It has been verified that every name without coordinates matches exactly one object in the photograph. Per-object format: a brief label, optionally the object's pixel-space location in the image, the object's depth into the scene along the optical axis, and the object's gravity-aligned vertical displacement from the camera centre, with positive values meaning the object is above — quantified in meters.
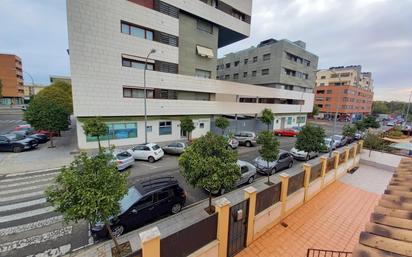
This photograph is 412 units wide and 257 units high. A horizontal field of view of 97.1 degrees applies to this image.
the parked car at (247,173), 10.98 -4.05
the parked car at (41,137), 19.02 -4.17
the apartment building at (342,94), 59.31 +5.66
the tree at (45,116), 16.97 -1.60
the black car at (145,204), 6.59 -4.08
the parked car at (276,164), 12.78 -4.05
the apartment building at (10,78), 59.43 +6.66
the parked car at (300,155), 16.33 -4.14
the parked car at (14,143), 16.27 -4.08
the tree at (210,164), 7.37 -2.41
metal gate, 5.59 -3.81
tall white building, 16.25 +4.23
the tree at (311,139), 14.00 -2.27
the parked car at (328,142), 19.33 -3.37
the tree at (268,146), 11.08 -2.30
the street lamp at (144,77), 17.46 +2.43
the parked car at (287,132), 29.50 -3.90
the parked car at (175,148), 16.88 -4.07
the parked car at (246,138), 21.41 -3.69
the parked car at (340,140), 21.49 -3.56
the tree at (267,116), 28.02 -1.23
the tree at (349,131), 23.12 -2.52
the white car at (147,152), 15.07 -4.09
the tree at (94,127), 14.41 -2.09
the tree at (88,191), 4.74 -2.43
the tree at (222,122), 22.97 -2.04
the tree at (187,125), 20.25 -2.23
